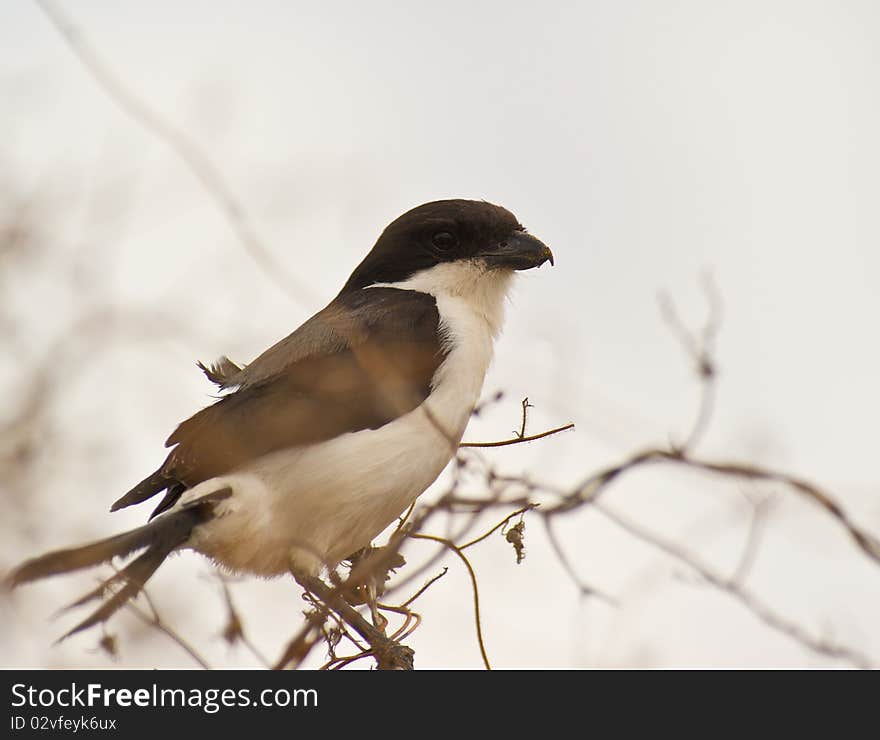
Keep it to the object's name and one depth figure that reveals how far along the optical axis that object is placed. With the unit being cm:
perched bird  710
